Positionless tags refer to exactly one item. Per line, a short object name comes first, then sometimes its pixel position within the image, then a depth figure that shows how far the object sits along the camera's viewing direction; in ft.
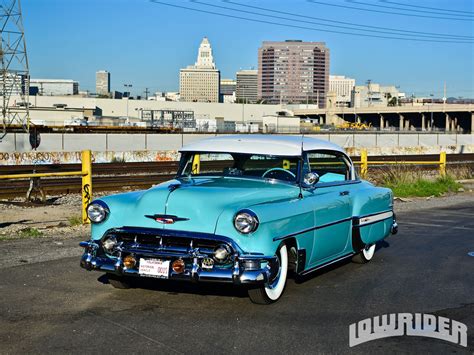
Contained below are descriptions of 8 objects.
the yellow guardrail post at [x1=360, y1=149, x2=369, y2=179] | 62.08
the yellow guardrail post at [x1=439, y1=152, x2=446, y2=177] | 71.56
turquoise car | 20.44
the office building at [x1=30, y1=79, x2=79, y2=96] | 542.57
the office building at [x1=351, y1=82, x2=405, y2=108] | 608.19
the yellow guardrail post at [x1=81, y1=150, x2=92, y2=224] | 39.42
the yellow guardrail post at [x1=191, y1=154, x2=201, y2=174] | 26.40
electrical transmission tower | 175.71
